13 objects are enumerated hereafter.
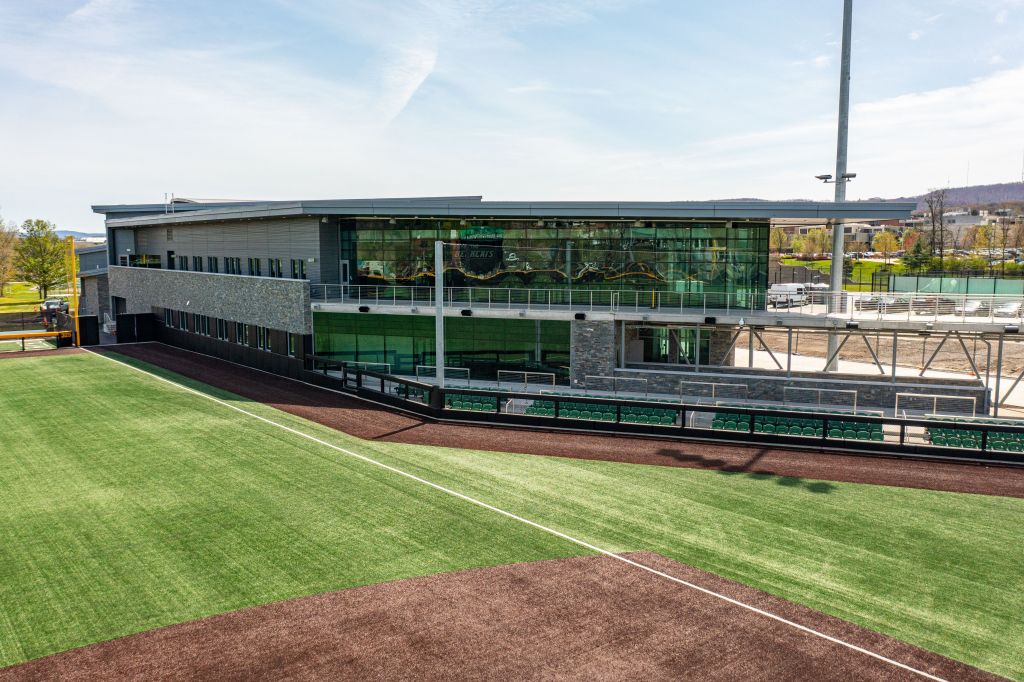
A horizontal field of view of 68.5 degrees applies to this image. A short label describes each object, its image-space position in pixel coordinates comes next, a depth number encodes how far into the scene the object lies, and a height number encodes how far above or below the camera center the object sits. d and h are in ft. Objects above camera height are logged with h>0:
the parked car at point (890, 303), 90.48 -3.48
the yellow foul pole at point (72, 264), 149.46 +3.23
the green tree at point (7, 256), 313.53 +9.90
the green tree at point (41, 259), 281.13 +7.56
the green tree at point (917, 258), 260.01 +5.64
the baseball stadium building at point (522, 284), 101.09 -1.08
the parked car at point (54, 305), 228.63 -7.94
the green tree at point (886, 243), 399.44 +16.73
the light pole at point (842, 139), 102.12 +18.46
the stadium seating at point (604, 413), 78.69 -14.79
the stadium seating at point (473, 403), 85.97 -14.54
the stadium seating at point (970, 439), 68.98 -15.47
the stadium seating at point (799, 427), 73.05 -15.11
